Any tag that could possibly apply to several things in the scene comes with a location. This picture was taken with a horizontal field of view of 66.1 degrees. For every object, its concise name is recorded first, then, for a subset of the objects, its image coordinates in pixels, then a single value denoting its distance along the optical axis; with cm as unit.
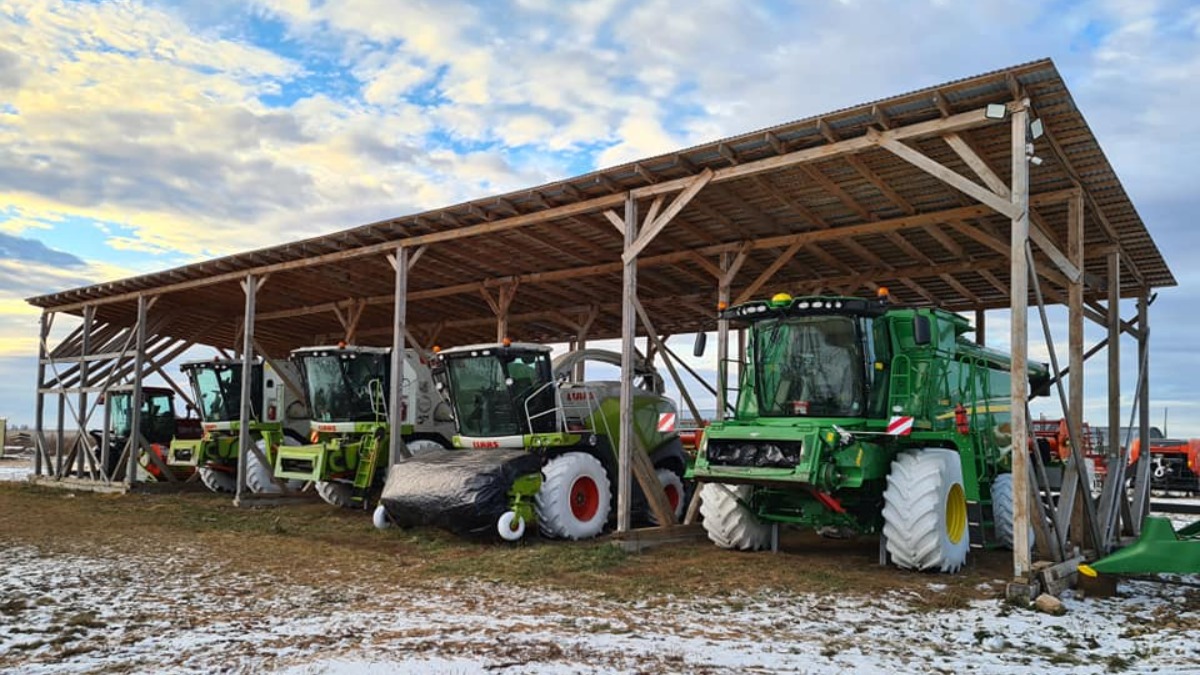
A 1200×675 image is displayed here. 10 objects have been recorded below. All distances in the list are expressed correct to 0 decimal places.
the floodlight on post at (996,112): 815
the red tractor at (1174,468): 2119
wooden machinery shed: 882
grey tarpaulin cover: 1081
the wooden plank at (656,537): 1068
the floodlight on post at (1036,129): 818
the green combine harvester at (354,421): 1465
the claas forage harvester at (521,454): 1099
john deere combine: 888
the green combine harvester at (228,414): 1866
